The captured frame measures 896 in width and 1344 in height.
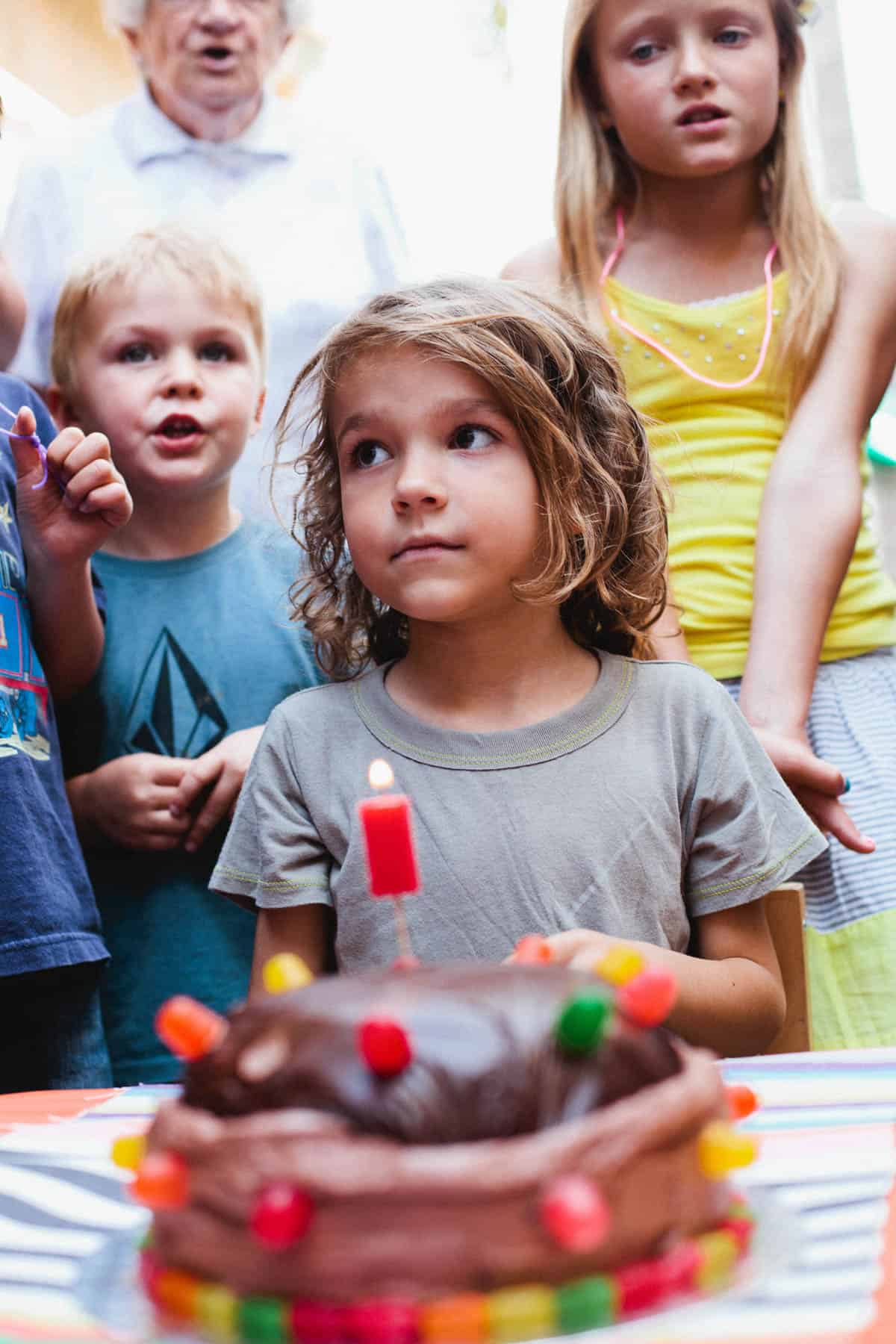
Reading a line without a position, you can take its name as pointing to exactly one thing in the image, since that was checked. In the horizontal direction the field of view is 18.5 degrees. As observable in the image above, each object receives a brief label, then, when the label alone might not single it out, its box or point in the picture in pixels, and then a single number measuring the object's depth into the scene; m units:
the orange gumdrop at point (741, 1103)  1.10
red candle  1.09
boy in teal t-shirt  1.67
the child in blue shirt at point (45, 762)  1.56
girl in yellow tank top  1.67
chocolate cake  0.82
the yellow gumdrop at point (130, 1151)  1.02
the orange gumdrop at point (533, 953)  1.14
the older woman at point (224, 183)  1.85
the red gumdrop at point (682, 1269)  0.86
